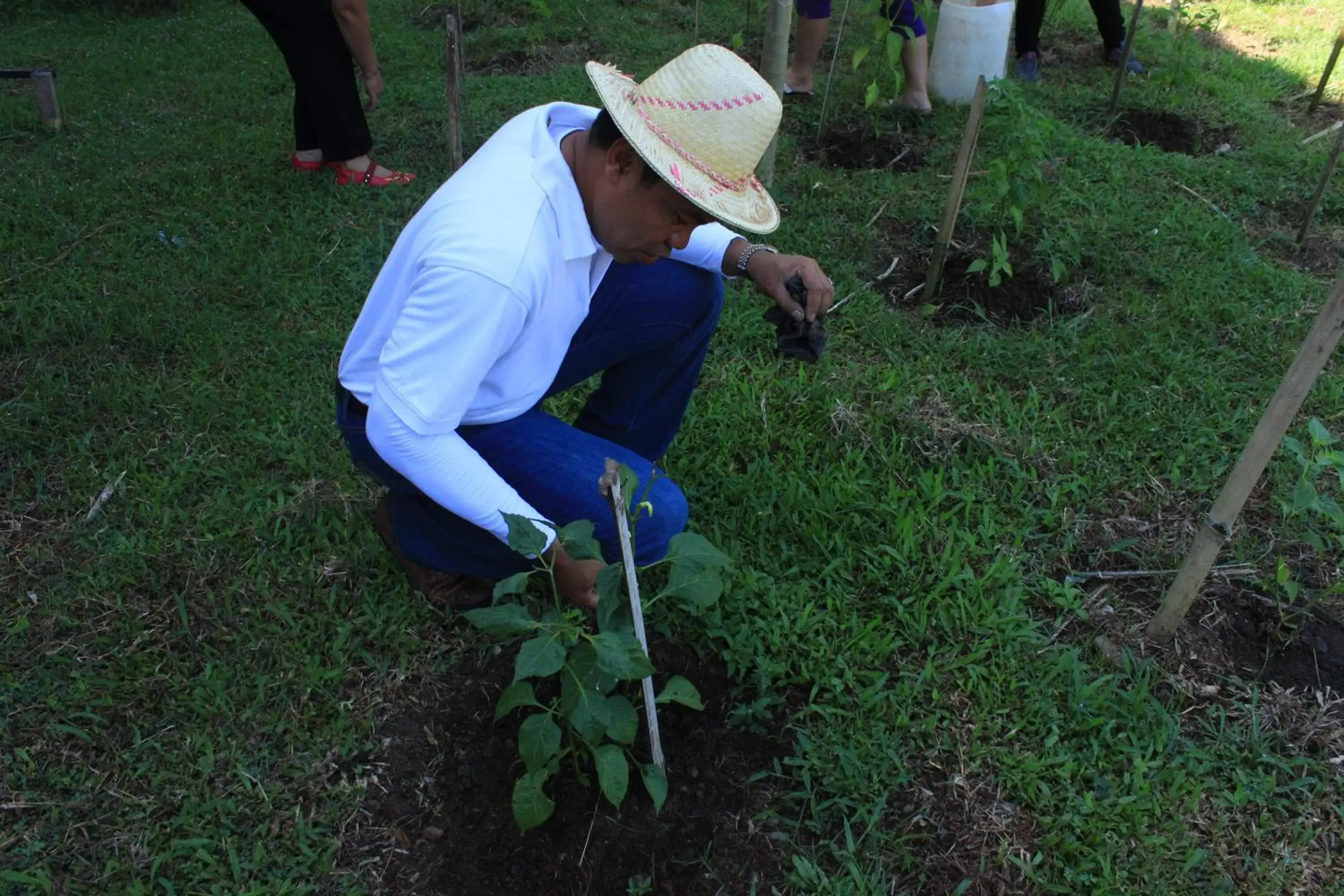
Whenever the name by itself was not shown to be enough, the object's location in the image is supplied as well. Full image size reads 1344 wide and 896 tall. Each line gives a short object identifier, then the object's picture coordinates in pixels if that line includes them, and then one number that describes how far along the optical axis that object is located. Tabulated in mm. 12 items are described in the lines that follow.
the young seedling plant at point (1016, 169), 2883
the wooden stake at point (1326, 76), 4090
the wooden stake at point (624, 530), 1384
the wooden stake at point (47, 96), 4199
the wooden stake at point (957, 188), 2756
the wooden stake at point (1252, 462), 1735
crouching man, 1551
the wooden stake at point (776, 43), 3262
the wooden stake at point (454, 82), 2703
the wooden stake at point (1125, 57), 4008
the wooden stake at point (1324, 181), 3238
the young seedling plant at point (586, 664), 1482
